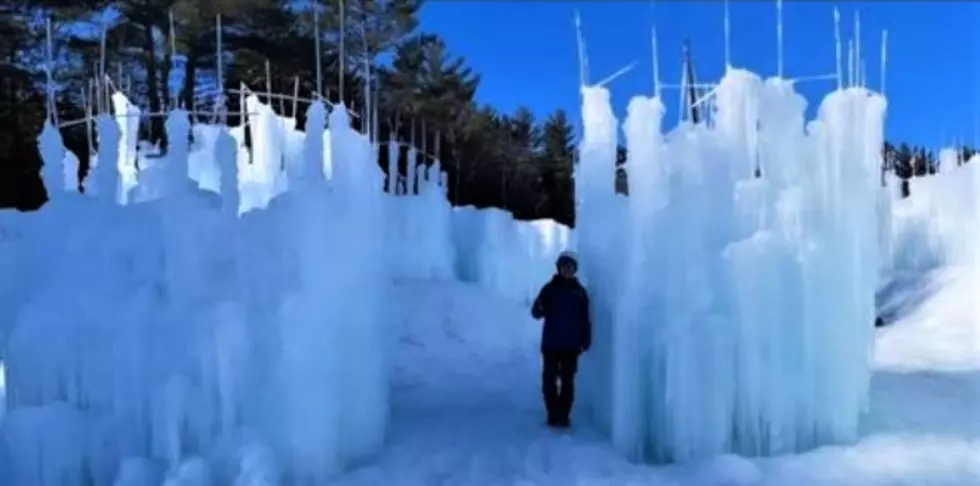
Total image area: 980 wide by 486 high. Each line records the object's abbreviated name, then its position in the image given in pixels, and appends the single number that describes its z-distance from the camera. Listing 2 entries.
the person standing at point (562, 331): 7.06
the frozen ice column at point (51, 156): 6.89
